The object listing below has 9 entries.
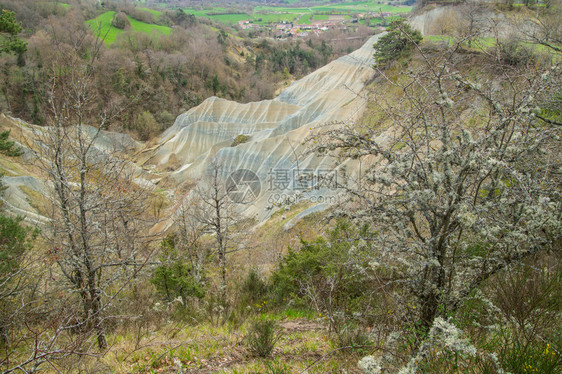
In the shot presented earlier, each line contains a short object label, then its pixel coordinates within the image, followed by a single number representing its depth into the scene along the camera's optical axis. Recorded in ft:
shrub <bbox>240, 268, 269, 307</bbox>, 27.68
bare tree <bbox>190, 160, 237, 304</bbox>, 26.72
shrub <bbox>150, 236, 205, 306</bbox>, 29.19
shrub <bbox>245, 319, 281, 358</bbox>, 13.78
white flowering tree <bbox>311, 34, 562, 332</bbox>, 9.91
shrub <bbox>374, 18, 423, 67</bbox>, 85.19
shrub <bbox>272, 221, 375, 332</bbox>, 21.32
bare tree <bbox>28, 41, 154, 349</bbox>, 16.21
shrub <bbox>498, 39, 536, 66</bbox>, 41.62
